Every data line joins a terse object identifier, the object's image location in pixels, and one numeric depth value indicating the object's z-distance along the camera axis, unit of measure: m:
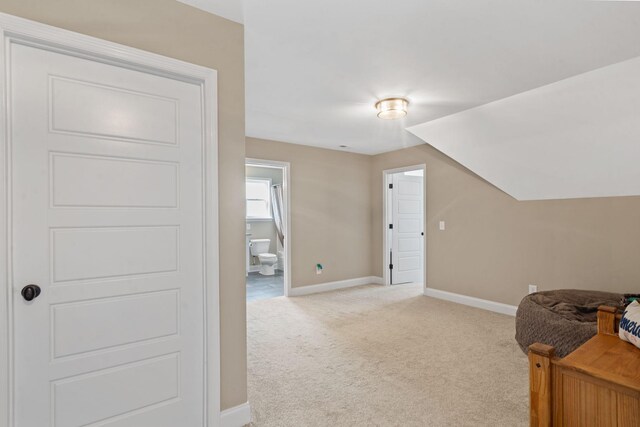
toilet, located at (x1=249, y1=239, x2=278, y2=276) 6.89
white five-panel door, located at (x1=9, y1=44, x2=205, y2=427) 1.47
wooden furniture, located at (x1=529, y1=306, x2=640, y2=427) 1.01
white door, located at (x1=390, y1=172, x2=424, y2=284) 5.78
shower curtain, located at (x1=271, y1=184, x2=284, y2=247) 7.32
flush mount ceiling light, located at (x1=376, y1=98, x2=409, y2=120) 3.15
